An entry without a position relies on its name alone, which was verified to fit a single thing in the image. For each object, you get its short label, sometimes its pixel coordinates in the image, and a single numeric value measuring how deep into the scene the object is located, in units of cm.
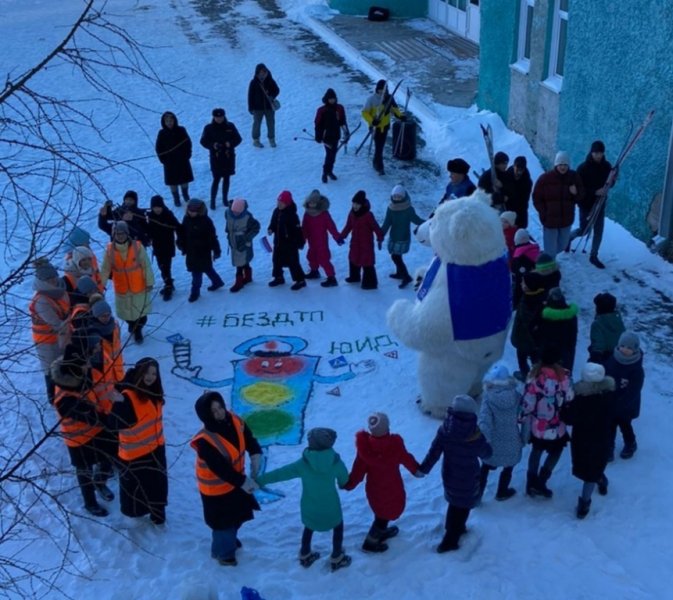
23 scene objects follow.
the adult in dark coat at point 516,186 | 1004
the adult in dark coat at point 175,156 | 1158
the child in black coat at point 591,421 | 621
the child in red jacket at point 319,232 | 1002
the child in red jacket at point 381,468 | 608
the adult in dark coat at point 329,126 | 1302
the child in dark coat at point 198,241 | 965
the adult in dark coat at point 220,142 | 1190
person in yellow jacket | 1339
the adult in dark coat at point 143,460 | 615
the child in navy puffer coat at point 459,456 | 598
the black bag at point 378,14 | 2328
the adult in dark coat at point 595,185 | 983
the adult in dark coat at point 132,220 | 942
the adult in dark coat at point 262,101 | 1402
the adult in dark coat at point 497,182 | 1000
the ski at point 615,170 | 976
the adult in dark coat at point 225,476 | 589
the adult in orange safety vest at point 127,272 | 895
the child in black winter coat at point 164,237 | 965
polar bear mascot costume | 700
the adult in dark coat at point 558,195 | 966
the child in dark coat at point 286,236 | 993
